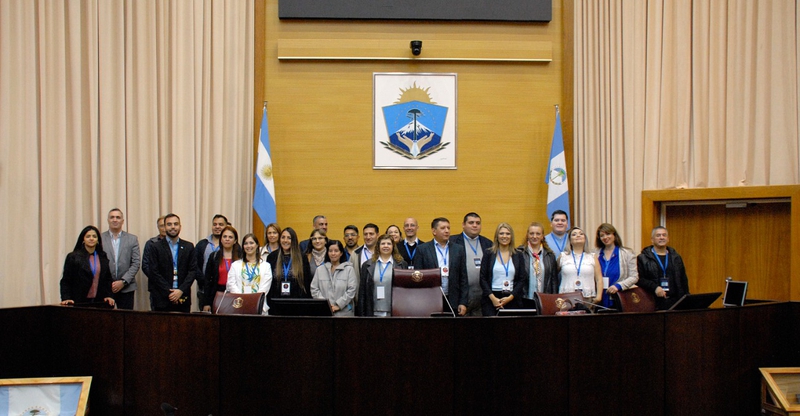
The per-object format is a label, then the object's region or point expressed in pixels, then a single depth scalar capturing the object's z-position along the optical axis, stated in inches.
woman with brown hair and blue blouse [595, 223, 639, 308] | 225.9
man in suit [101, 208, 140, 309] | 256.2
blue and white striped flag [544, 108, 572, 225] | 297.3
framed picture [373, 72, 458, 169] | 307.9
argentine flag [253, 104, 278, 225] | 291.3
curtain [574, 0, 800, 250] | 274.8
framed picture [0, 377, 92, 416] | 186.1
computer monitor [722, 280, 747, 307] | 208.5
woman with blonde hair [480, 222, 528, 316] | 215.6
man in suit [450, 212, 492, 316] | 231.8
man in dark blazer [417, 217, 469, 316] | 222.4
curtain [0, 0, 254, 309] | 279.6
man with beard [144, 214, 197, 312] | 248.1
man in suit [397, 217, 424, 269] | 241.4
